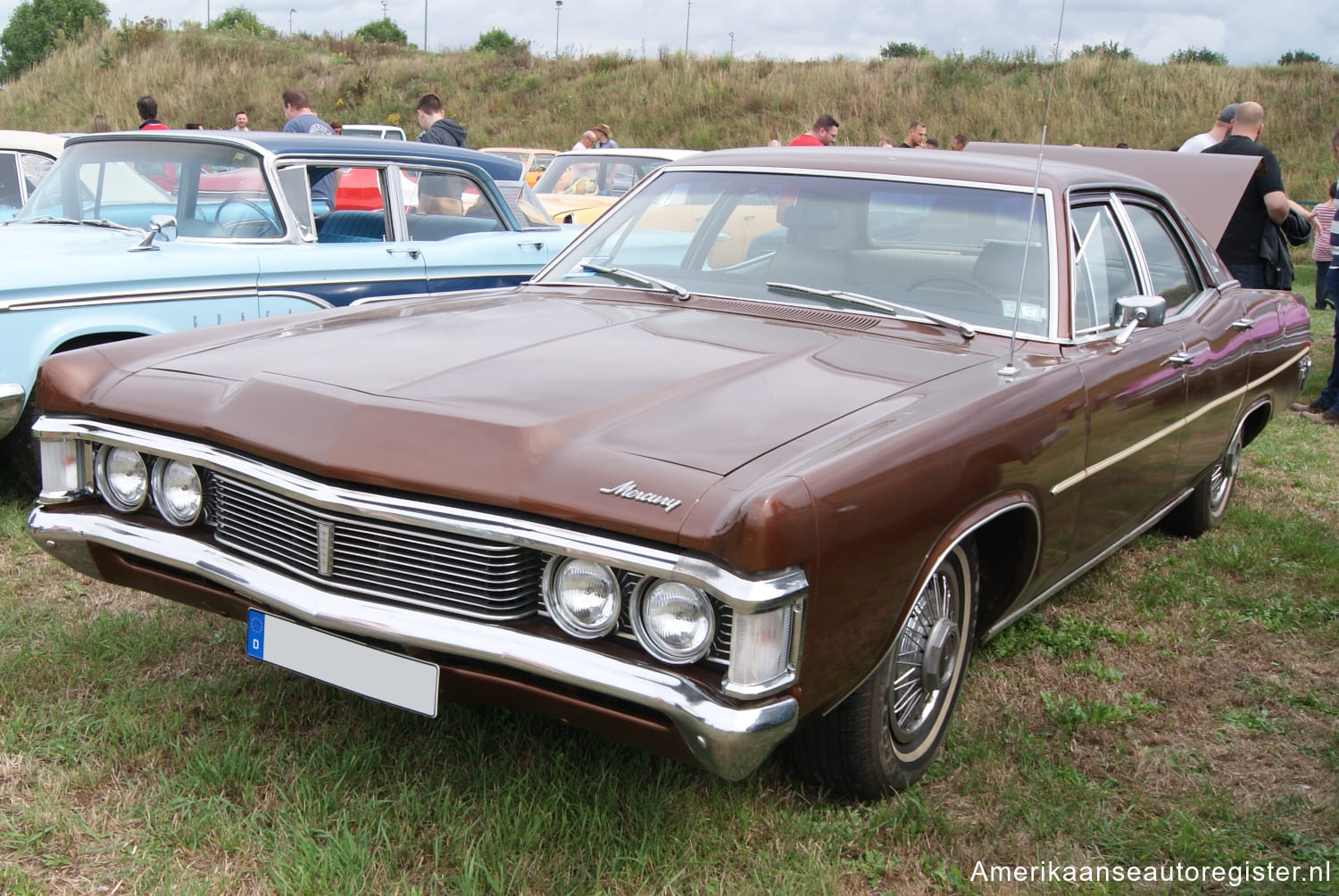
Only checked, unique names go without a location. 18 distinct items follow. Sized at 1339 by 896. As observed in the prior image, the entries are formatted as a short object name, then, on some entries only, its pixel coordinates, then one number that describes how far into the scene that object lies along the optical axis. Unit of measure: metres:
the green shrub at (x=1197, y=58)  26.50
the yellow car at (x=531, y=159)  14.54
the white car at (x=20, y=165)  7.73
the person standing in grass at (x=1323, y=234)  9.48
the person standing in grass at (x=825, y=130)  10.77
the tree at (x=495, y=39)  50.42
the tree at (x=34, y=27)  63.50
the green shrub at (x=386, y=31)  66.57
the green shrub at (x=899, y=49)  42.53
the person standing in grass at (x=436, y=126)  9.34
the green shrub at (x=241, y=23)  40.09
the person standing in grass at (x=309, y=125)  5.50
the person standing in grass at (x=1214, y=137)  7.72
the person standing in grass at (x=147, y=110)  10.24
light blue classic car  4.39
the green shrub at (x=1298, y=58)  26.12
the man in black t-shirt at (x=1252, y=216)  6.79
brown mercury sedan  2.06
